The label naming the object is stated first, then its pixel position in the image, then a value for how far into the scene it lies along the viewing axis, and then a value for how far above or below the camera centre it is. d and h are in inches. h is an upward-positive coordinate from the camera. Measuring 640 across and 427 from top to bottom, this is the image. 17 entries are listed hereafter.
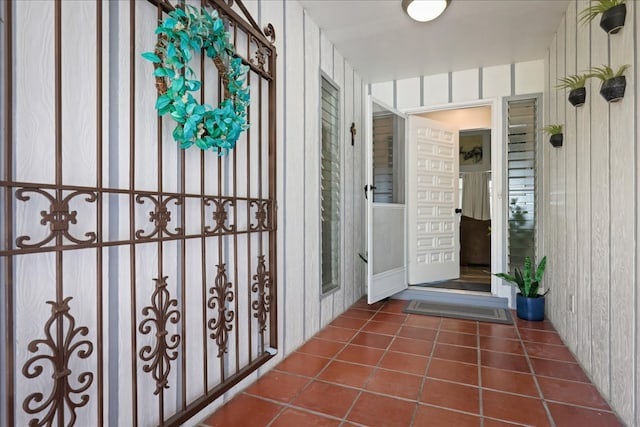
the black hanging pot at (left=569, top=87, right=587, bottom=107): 81.1 +27.3
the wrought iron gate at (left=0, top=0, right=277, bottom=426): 38.0 -2.8
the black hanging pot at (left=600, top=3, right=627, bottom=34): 59.7 +34.0
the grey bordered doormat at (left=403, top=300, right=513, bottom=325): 124.2 -38.8
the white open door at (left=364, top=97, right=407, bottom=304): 128.7 +3.9
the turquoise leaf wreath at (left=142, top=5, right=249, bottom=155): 50.6 +21.1
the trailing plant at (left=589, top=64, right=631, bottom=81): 61.4 +25.4
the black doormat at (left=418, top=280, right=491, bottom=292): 156.7 -35.6
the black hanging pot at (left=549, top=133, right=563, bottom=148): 103.6 +21.6
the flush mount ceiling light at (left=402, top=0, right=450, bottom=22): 93.0 +56.0
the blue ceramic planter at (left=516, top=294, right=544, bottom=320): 122.1 -35.0
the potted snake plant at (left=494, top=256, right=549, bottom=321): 122.3 -30.7
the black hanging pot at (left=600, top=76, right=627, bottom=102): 60.8 +21.9
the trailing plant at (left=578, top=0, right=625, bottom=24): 60.9 +37.0
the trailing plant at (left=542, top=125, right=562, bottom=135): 104.3 +25.1
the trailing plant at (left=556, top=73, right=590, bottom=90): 80.0 +30.9
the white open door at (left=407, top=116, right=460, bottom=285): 156.5 +4.4
